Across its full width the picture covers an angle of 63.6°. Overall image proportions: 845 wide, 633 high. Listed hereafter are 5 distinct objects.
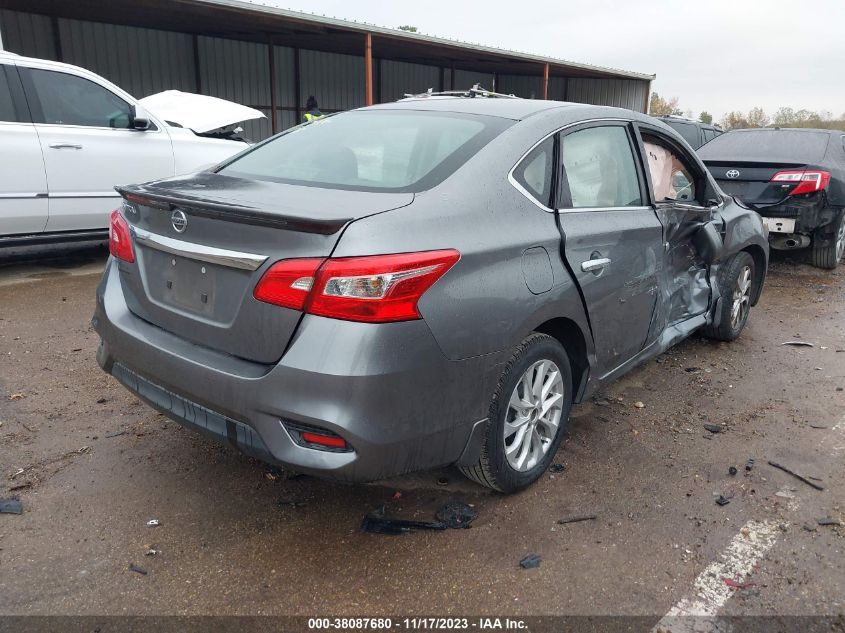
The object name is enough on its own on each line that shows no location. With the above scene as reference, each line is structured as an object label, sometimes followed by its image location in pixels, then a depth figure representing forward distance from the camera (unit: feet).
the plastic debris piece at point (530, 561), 8.09
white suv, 18.79
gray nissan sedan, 7.08
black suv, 42.19
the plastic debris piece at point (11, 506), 8.80
